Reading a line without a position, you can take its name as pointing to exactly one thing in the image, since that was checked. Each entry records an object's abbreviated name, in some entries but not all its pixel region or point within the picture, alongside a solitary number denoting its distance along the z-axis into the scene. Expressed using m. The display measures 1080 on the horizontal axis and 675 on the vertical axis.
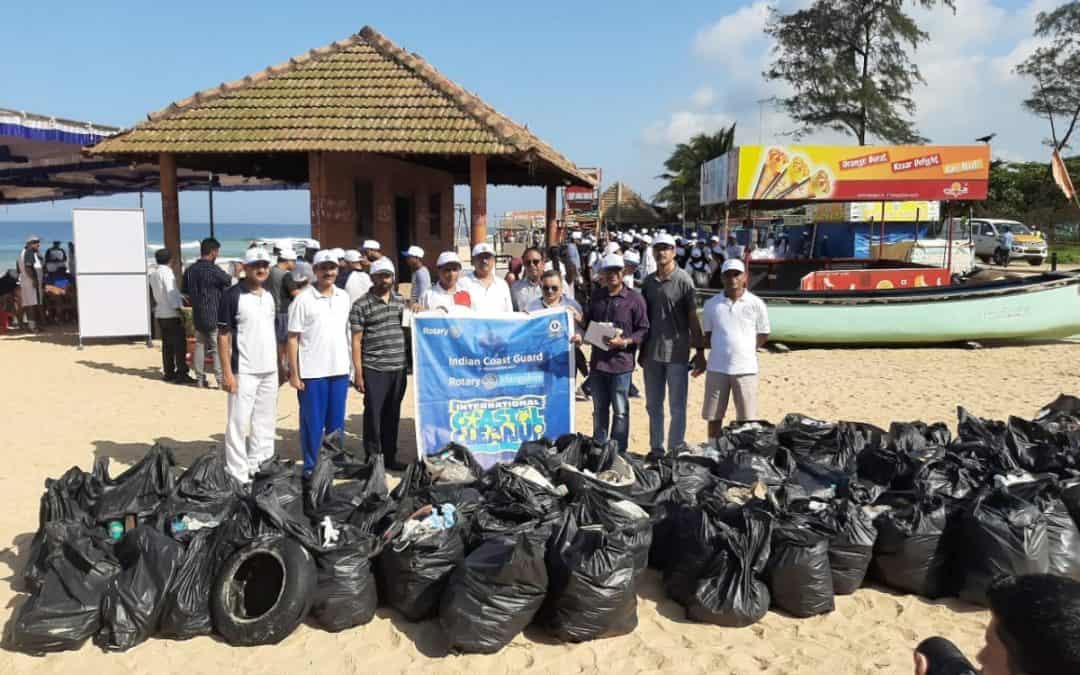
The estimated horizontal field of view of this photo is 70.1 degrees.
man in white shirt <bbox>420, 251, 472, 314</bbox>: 5.85
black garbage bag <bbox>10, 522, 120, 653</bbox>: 3.49
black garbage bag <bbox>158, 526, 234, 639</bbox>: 3.61
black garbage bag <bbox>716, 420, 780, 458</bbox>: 5.38
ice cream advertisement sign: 13.49
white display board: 12.12
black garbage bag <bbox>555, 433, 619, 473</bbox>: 4.90
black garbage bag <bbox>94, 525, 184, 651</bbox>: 3.54
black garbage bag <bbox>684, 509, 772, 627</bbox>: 3.79
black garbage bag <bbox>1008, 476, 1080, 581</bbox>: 4.09
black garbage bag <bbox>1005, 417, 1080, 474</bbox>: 5.03
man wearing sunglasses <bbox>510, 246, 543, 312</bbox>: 7.25
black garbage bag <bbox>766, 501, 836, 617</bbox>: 3.87
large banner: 5.76
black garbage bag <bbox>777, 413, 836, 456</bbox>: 5.64
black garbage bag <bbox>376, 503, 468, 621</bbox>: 3.80
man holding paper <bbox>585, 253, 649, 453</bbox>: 5.81
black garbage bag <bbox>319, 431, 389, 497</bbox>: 4.69
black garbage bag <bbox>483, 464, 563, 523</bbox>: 4.14
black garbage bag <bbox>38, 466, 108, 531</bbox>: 4.23
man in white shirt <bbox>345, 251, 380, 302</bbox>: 8.66
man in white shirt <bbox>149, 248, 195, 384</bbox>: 9.85
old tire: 3.57
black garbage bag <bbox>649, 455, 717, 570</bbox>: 4.30
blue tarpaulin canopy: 12.98
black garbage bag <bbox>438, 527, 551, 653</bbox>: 3.52
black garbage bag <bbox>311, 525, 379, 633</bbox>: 3.73
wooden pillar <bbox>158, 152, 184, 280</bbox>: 12.65
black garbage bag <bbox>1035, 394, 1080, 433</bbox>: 5.80
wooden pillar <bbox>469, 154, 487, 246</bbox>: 12.48
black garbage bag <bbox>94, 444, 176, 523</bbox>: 4.36
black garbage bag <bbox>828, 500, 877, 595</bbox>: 4.07
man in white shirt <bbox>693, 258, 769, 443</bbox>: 5.73
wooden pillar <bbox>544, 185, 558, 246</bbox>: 18.73
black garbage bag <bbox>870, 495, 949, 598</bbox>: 4.09
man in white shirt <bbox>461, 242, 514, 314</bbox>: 6.03
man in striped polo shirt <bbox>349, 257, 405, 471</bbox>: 5.74
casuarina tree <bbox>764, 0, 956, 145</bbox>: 34.28
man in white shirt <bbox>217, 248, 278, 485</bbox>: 5.30
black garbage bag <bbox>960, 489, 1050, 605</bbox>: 3.95
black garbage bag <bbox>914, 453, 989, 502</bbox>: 4.59
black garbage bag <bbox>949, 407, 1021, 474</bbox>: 5.03
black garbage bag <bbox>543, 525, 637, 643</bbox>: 3.58
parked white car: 27.78
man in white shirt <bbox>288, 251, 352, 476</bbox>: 5.50
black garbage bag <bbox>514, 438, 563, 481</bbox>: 4.79
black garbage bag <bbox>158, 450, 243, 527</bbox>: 4.26
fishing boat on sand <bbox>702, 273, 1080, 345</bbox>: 11.93
